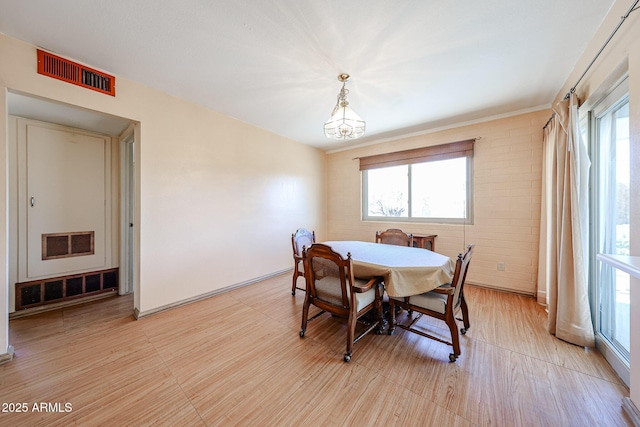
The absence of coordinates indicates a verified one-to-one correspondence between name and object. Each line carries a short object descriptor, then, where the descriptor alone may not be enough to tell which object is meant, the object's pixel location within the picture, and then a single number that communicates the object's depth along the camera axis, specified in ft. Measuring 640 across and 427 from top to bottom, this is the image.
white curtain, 6.15
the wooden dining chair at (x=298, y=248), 9.98
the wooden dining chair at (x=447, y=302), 5.69
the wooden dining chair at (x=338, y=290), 5.80
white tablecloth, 6.11
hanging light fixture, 7.12
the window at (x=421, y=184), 11.37
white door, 8.78
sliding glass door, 5.32
